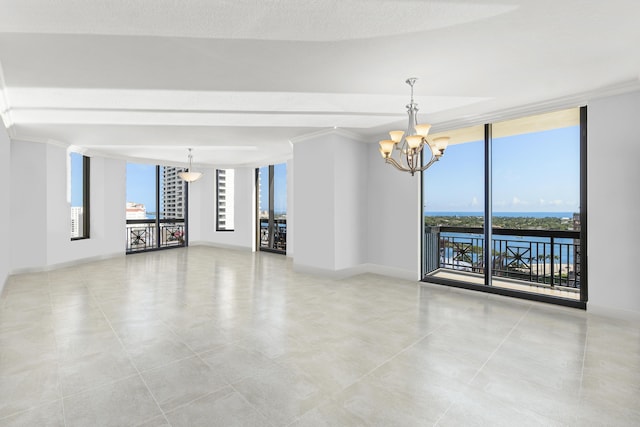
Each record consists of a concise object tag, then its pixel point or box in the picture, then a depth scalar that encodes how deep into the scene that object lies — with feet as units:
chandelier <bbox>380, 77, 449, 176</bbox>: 9.57
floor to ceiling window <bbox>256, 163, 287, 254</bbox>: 25.66
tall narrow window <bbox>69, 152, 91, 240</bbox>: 21.09
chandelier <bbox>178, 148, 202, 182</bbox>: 23.21
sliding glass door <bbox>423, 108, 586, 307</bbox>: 13.55
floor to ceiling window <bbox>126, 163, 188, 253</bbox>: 25.95
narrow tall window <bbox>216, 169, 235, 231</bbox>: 29.35
